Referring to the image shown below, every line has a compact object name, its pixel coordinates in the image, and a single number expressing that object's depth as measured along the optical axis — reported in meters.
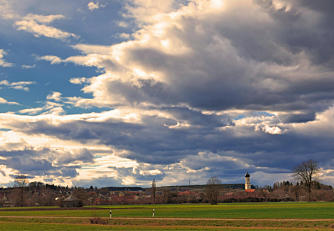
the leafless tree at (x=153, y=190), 191.31
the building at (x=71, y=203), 139.88
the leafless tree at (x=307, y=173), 163.12
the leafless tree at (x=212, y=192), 156.90
